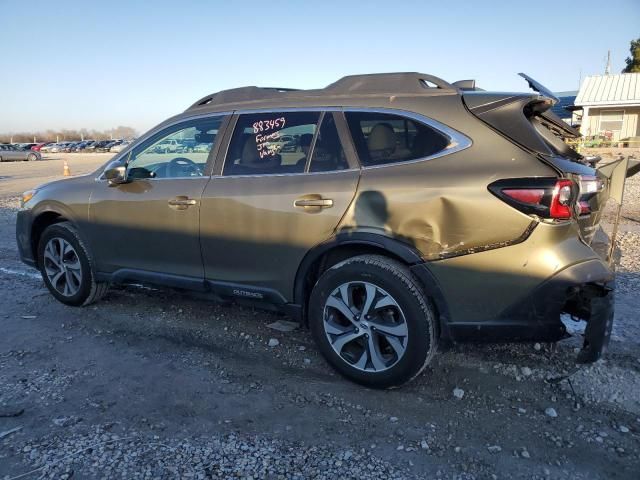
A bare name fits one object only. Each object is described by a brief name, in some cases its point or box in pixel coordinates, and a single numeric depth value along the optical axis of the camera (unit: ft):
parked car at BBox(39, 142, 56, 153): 214.90
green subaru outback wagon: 8.99
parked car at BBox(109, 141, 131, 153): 199.80
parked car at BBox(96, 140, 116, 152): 206.21
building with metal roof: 107.76
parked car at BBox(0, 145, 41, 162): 133.49
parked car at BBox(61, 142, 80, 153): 218.87
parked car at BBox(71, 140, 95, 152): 216.86
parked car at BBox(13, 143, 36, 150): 162.52
